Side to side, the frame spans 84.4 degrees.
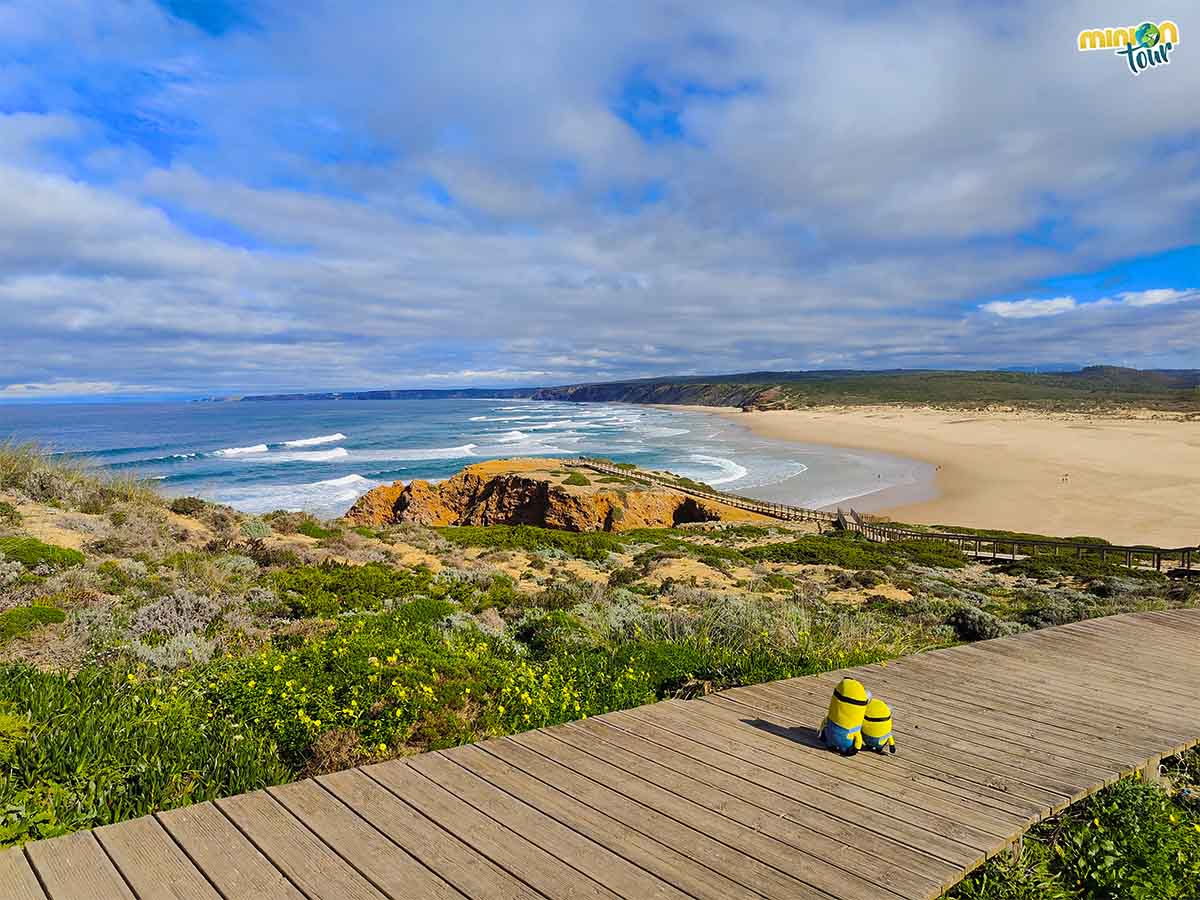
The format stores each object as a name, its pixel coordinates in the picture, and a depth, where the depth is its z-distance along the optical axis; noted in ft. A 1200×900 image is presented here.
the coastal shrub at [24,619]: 21.85
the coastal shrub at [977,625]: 29.53
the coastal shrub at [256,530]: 48.06
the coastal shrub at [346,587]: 29.53
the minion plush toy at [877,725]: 13.35
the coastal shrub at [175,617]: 23.57
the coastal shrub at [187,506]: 53.77
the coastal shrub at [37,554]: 31.01
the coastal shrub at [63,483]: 48.06
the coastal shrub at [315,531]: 53.93
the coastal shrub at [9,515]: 38.24
